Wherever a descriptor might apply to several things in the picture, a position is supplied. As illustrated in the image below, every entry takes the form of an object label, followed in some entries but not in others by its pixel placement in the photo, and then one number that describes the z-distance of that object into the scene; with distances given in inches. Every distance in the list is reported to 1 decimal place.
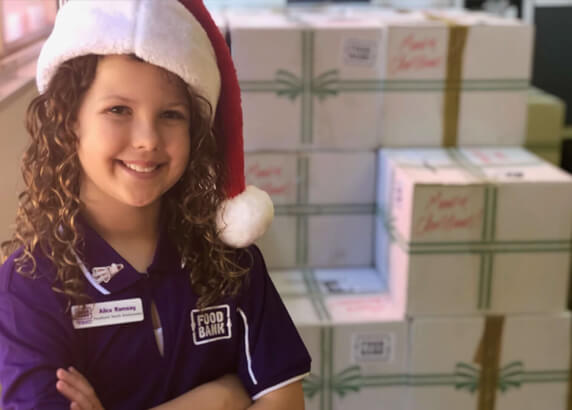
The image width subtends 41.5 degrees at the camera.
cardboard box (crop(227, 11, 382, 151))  78.0
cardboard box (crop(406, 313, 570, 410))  77.2
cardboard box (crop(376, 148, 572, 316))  74.0
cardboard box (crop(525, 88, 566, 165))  92.3
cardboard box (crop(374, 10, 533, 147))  80.5
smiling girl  30.9
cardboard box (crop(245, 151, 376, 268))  81.7
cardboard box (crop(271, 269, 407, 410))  76.1
